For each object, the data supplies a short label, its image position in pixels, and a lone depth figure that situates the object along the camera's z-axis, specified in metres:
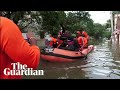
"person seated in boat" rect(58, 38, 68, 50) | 2.60
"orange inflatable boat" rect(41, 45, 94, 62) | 2.64
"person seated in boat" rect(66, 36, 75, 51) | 2.51
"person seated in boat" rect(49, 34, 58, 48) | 2.48
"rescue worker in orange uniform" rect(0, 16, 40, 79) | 0.48
